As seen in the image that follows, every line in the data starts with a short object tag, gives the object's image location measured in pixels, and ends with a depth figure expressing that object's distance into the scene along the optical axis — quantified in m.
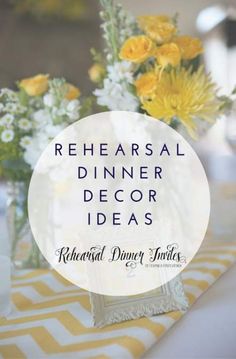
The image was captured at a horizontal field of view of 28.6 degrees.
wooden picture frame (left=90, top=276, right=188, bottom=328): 0.63
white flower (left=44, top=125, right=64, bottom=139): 0.81
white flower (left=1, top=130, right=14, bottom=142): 0.81
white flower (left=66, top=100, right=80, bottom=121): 0.80
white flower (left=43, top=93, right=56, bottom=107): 0.81
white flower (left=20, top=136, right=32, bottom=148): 0.82
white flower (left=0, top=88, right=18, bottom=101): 0.82
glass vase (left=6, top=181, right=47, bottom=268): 0.88
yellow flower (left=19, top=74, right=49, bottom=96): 0.85
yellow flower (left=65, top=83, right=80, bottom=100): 0.85
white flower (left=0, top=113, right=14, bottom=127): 0.81
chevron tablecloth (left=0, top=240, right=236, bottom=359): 0.56
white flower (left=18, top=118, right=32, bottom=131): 0.82
